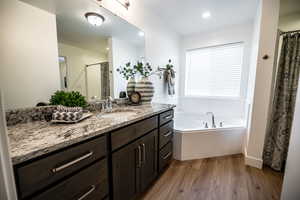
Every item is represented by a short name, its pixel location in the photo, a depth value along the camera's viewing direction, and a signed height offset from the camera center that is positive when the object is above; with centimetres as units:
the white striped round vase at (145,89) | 182 -2
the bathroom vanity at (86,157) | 53 -38
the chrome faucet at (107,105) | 145 -21
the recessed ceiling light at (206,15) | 221 +127
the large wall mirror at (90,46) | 115 +45
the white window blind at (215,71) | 272 +39
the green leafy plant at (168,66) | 257 +42
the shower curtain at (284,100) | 160 -15
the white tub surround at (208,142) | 195 -84
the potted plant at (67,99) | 105 -10
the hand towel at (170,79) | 261 +17
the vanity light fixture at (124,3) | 158 +104
